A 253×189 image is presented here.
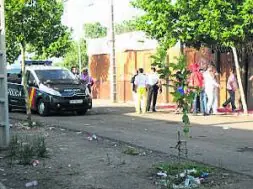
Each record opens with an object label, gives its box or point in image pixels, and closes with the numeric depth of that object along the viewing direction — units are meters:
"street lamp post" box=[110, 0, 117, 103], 27.22
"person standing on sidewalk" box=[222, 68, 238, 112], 19.20
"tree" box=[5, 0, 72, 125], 14.28
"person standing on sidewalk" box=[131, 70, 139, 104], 20.34
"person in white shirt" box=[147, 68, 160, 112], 20.27
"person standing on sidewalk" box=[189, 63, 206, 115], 18.23
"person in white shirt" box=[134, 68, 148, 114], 19.64
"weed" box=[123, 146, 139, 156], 9.86
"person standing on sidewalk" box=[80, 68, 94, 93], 24.68
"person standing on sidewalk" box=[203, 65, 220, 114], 18.81
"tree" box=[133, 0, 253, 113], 16.91
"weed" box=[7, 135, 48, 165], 9.13
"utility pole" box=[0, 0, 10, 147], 10.57
